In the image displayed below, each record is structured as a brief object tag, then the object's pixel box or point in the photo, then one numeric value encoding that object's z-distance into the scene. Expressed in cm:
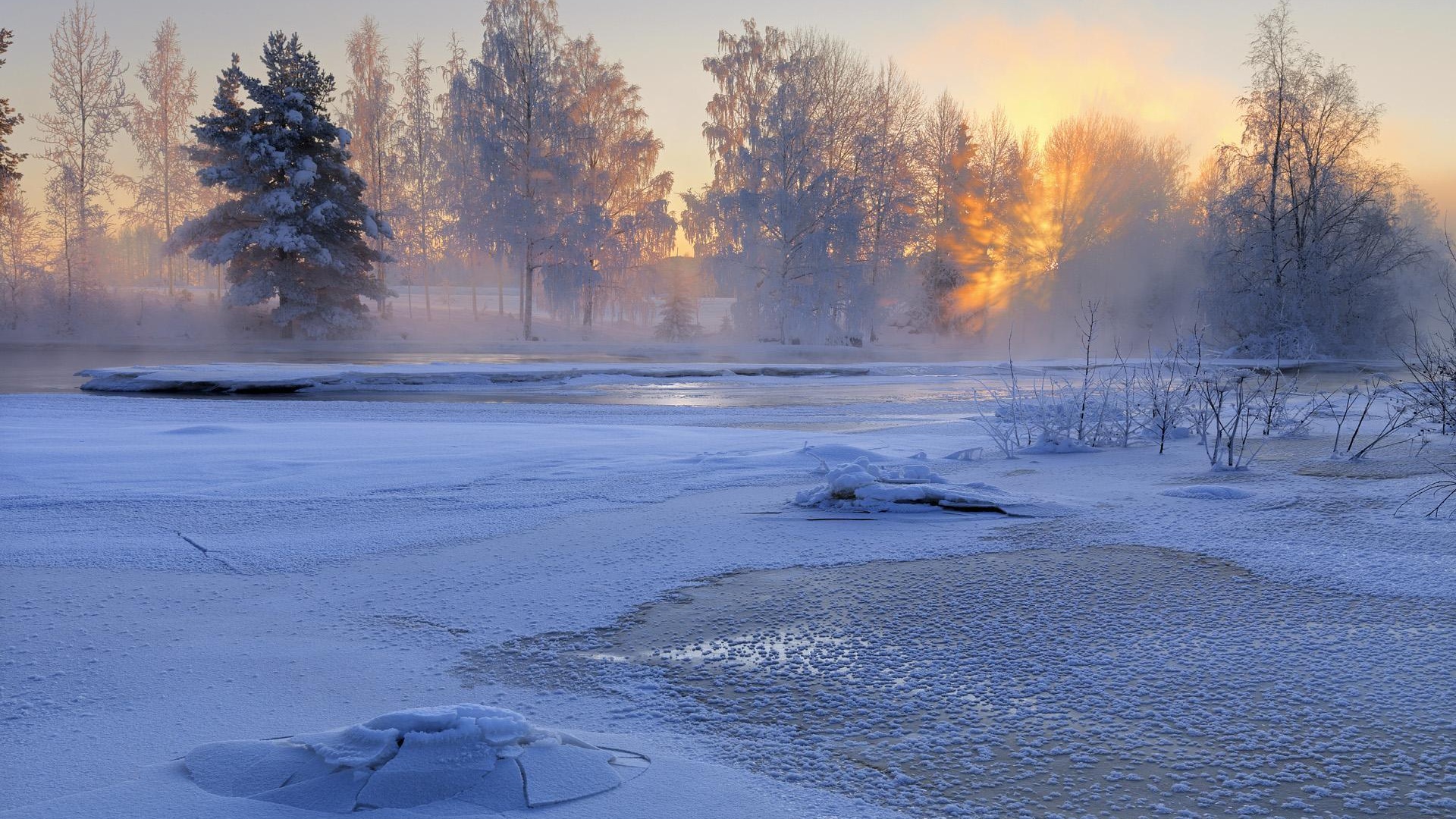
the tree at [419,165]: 4122
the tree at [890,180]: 3200
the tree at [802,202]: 2941
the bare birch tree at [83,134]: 3134
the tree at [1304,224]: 2798
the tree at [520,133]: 3014
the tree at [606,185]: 3145
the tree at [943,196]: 3756
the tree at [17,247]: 3038
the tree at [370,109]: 3934
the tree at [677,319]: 3525
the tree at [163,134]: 3975
